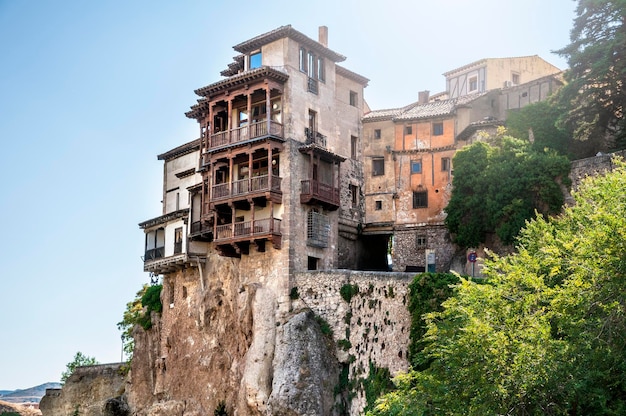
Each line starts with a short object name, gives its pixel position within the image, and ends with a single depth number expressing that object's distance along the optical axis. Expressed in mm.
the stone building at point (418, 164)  51219
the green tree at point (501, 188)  43219
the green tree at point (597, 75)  44156
